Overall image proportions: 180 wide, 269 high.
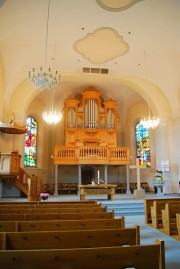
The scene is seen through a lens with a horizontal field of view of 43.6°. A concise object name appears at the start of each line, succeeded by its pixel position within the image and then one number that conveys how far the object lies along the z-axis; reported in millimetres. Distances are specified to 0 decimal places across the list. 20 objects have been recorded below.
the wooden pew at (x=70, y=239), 2127
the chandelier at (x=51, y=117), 10656
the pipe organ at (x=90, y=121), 15078
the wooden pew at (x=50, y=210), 4281
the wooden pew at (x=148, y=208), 6387
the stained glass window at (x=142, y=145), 16203
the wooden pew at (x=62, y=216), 3712
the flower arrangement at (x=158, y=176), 11869
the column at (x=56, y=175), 13227
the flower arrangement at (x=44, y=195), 7264
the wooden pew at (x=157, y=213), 5707
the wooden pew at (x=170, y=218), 4949
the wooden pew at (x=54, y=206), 5008
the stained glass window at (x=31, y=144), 15143
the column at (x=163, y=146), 12812
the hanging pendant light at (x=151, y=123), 11406
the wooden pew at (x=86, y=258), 1536
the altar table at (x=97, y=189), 9827
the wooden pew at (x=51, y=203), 5813
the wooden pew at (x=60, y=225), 2826
